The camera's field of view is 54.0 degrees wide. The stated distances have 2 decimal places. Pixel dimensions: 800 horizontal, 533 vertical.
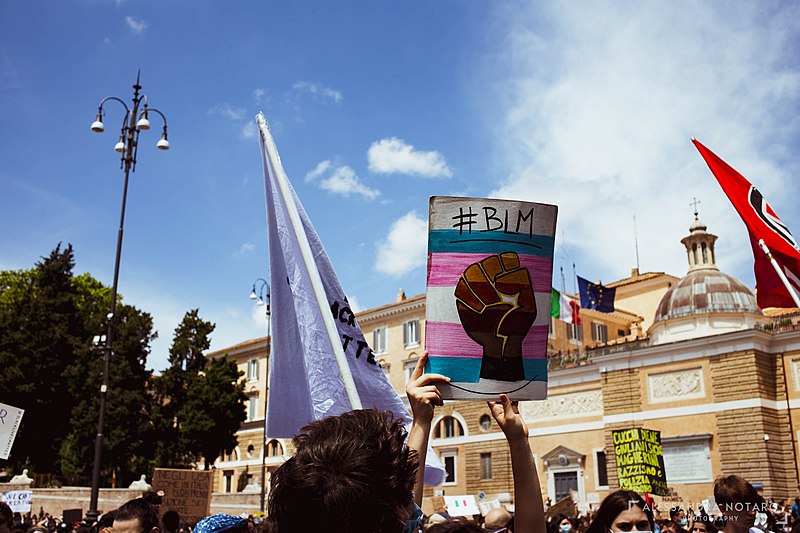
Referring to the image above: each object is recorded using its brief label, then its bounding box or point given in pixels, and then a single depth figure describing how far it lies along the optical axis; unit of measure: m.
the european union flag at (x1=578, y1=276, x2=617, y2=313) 42.09
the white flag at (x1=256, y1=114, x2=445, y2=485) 5.27
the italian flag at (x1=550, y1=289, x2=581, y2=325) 39.59
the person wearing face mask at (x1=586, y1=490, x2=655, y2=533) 4.25
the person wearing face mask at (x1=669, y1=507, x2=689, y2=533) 12.57
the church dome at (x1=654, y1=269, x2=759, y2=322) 36.91
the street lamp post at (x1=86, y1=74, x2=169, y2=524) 17.08
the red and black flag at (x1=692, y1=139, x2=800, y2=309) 8.88
